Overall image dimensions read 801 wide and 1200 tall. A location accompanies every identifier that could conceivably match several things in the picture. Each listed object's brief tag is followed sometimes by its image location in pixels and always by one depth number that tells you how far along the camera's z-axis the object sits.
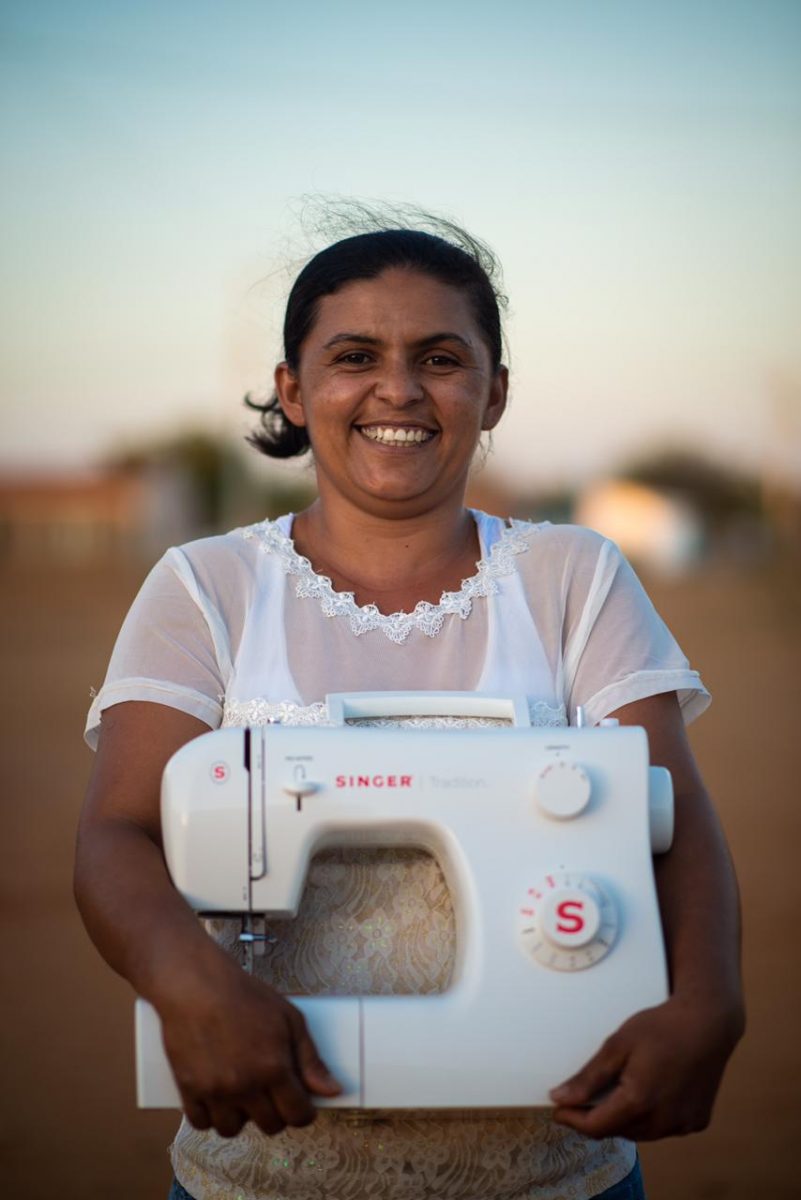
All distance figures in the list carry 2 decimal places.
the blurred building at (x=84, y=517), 47.28
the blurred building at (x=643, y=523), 48.81
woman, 1.68
